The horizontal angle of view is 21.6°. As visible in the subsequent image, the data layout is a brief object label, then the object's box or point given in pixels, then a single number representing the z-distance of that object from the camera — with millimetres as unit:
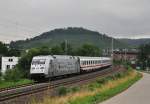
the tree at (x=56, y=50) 88925
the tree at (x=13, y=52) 147750
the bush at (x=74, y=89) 27164
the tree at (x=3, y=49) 149875
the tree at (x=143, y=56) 149525
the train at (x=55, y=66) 39406
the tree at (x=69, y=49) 130438
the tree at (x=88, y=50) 133750
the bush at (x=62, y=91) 24969
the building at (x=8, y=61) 110862
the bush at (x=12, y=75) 48694
